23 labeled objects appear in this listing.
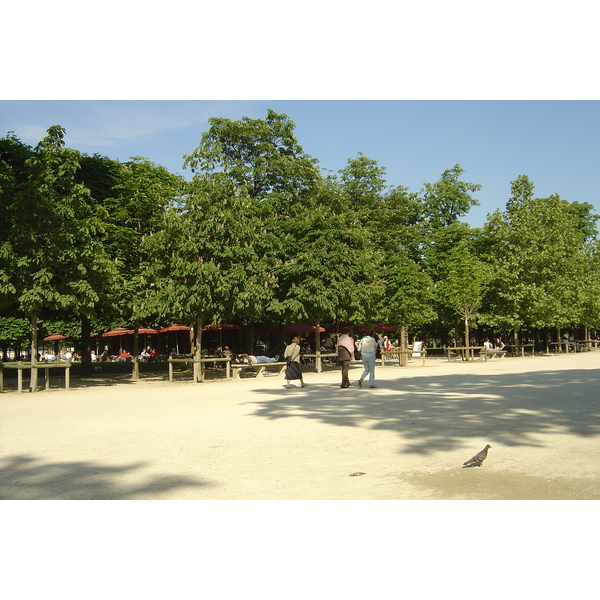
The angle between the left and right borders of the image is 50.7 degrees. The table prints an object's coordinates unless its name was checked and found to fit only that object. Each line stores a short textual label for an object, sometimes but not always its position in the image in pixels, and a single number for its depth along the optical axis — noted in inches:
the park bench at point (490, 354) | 1381.9
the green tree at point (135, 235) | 920.3
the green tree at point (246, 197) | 887.1
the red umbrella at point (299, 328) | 1556.3
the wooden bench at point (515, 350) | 1619.6
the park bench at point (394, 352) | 1194.5
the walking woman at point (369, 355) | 664.4
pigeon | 258.4
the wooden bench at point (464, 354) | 1327.5
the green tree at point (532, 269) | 1544.0
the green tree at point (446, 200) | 1802.4
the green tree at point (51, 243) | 725.3
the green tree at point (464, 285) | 1445.6
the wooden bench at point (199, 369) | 890.7
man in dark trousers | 670.5
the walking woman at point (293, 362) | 697.0
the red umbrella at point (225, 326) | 1521.2
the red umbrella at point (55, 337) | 1945.1
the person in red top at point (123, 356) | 1925.4
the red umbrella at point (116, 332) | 1712.6
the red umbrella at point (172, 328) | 1622.0
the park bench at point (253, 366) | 933.4
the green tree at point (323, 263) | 1010.1
